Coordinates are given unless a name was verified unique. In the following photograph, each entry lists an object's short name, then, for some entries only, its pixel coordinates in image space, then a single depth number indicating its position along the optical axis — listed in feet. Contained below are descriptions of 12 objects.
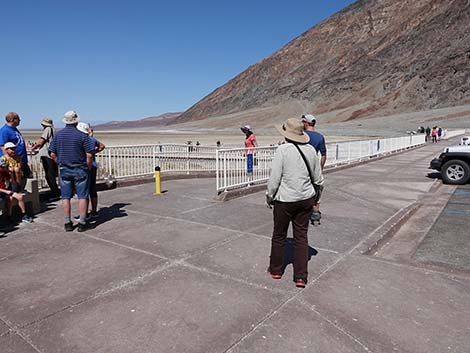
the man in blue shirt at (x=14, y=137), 20.53
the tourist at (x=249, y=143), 30.27
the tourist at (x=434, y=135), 114.11
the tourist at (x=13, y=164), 19.63
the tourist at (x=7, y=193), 19.25
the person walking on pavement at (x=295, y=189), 12.64
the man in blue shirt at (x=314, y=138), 19.61
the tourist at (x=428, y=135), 117.60
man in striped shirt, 18.03
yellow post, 28.63
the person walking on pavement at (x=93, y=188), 21.45
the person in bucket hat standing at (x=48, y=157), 24.85
